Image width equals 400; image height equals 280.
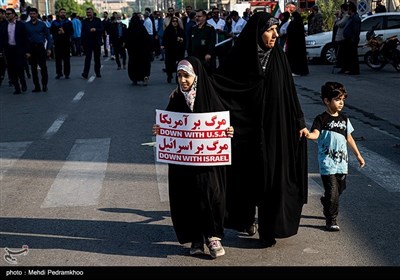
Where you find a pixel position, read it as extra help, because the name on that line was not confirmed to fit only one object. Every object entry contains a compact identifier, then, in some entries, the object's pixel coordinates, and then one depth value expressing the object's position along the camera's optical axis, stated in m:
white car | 23.78
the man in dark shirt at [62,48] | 22.08
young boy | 6.02
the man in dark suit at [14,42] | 17.52
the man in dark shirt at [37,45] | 18.27
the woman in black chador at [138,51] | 19.53
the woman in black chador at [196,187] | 5.36
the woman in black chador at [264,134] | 5.58
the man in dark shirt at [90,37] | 21.89
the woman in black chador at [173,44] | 19.98
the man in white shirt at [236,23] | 26.25
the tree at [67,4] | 121.12
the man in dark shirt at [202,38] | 17.23
